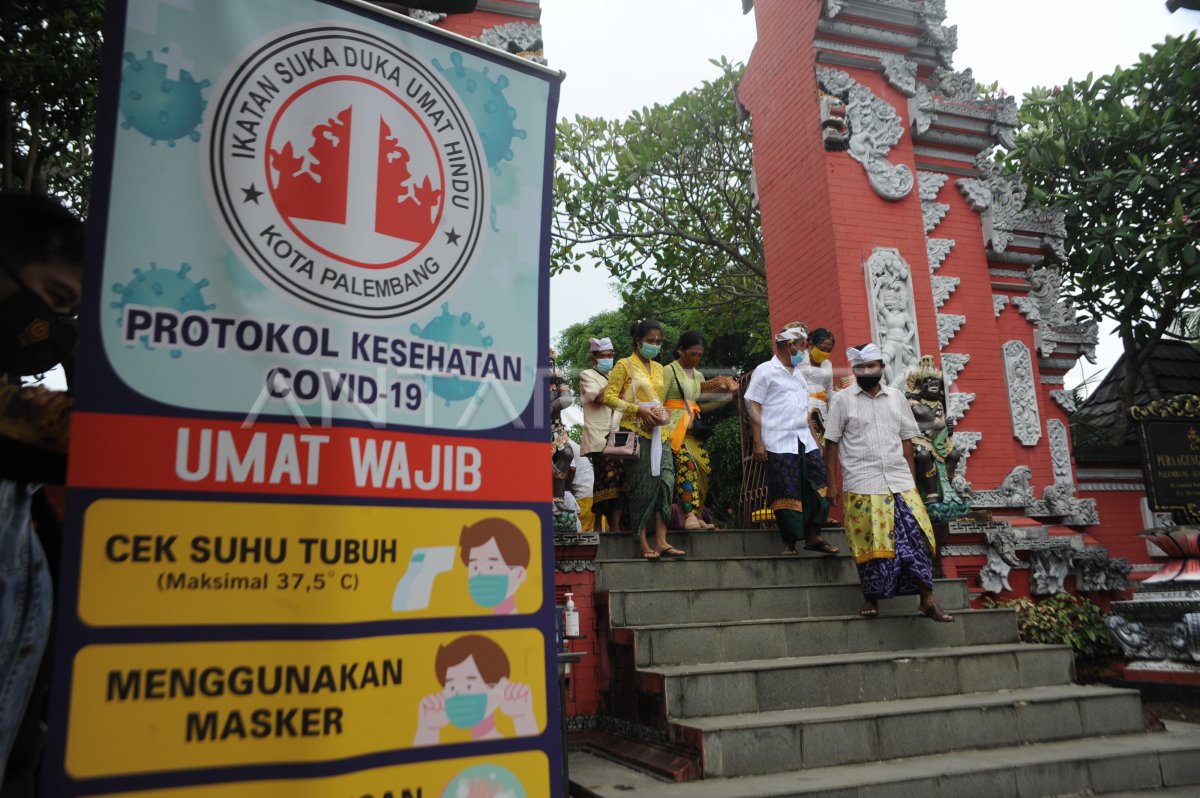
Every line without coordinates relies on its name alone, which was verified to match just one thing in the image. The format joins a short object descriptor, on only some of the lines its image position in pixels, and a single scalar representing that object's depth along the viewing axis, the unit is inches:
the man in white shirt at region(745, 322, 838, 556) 236.8
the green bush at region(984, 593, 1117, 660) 261.7
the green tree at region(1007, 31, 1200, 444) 391.2
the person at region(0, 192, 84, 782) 67.5
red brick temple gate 315.0
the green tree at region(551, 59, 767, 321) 536.1
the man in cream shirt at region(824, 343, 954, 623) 206.5
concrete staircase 152.7
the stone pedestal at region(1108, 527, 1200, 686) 229.5
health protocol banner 62.9
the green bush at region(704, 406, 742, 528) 622.8
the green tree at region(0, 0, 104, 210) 259.3
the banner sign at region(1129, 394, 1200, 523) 265.3
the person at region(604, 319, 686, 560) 225.1
